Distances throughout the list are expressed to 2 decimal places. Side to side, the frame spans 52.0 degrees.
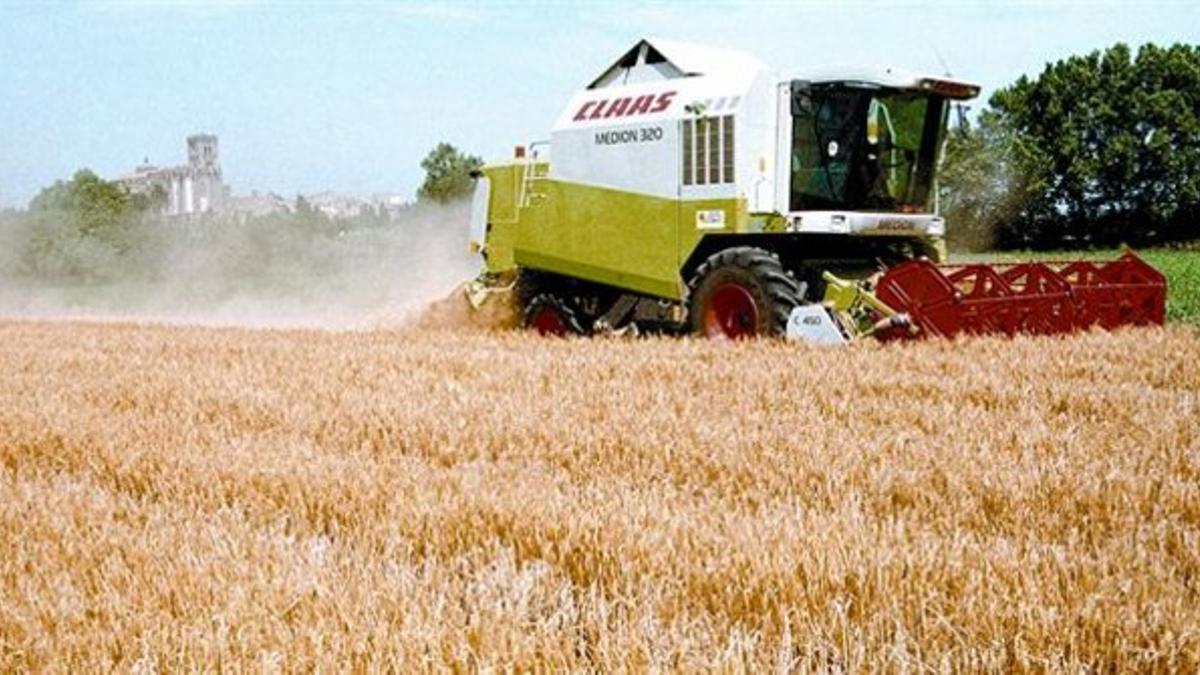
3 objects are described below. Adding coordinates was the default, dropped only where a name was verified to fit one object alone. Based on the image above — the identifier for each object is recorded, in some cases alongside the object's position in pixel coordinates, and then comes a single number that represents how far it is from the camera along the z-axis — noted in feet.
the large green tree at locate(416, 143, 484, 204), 169.99
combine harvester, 30.63
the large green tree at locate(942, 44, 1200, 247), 154.51
